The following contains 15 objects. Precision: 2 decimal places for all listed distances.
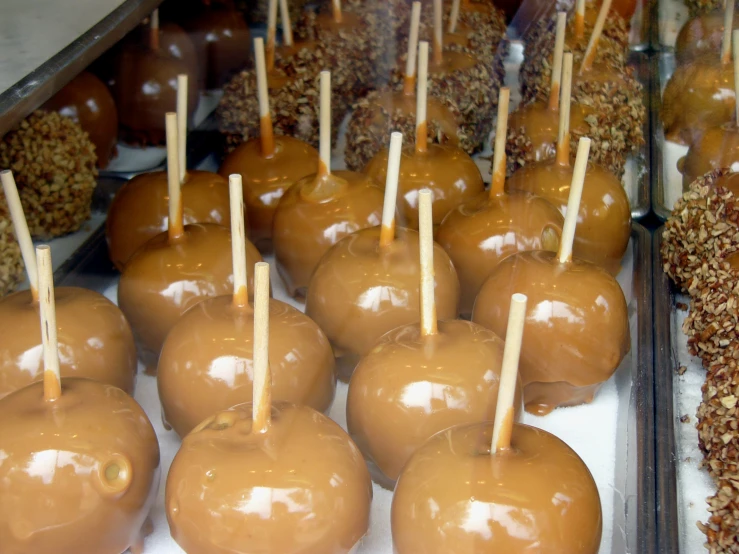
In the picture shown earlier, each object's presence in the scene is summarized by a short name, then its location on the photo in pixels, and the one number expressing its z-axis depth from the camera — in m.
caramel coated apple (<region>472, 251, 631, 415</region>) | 0.95
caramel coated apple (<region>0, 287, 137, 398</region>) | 0.88
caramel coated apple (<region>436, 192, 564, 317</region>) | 1.07
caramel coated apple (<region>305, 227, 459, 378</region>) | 0.98
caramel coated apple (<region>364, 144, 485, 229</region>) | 1.22
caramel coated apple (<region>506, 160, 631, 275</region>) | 1.16
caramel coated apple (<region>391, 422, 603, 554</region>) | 0.67
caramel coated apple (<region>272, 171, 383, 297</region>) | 1.15
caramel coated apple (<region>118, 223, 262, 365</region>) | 1.03
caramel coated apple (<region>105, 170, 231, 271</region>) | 1.19
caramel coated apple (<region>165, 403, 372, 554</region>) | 0.71
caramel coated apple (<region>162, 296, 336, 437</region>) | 0.87
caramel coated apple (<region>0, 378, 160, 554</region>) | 0.73
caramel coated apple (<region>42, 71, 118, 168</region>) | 1.34
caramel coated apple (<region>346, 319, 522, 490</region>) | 0.82
